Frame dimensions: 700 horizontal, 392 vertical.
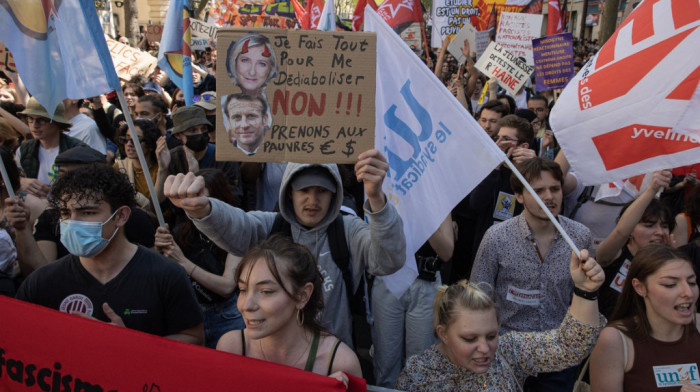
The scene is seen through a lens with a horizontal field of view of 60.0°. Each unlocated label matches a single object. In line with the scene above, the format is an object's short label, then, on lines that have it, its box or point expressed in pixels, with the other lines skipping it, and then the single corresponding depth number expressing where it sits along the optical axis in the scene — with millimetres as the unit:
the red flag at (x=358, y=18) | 7841
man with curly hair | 2426
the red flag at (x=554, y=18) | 9672
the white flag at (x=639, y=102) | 2707
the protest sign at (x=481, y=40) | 8672
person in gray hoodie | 2424
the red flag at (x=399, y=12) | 8461
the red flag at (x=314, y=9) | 7868
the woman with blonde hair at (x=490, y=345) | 2316
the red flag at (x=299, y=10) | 9458
